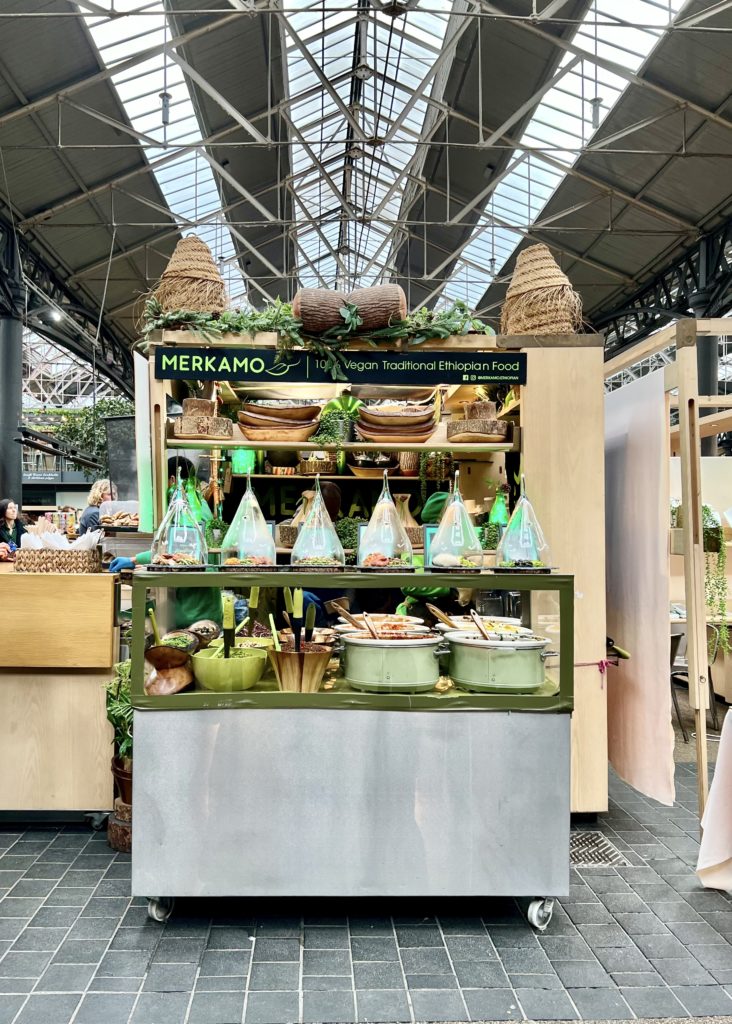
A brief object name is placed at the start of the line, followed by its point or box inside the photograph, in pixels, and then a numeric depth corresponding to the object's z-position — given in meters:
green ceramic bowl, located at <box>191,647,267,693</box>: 2.68
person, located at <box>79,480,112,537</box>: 6.62
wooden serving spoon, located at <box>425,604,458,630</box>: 2.99
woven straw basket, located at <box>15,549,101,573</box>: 3.48
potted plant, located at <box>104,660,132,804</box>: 3.21
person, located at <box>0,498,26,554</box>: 7.07
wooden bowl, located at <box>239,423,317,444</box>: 3.74
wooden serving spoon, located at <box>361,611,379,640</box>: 2.77
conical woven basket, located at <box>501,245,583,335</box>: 3.67
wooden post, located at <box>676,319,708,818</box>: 3.22
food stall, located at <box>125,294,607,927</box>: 2.59
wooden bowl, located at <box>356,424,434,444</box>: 3.79
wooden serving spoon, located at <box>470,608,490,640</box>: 2.78
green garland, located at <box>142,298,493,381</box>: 3.35
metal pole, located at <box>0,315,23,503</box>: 10.02
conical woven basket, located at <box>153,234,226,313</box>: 3.68
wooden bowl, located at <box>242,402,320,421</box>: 3.72
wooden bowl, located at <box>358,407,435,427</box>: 3.75
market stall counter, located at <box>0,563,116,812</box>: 3.40
